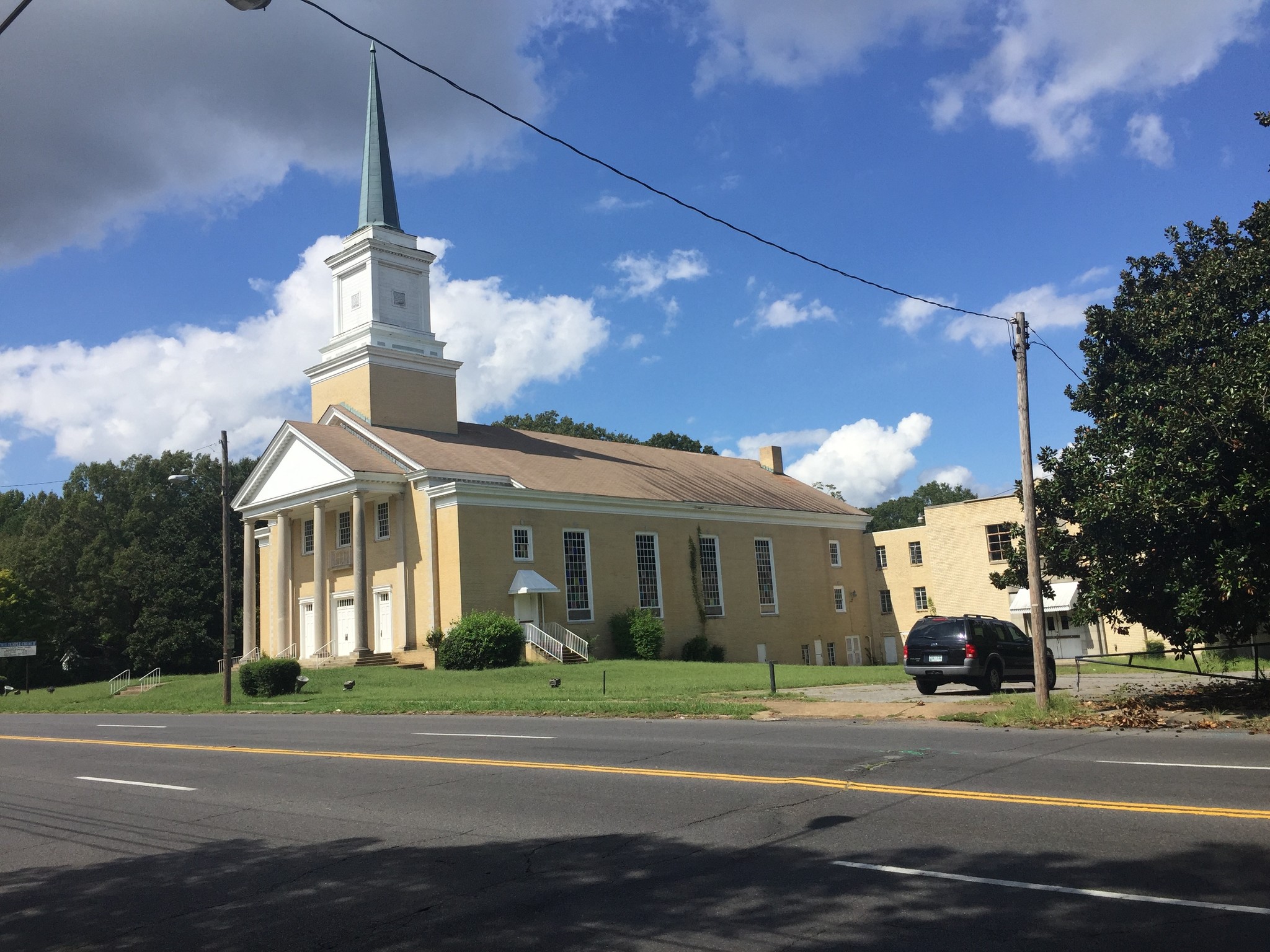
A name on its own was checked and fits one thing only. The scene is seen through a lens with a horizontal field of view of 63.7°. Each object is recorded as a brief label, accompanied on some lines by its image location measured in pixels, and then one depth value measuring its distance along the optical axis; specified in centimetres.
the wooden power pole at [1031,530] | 1666
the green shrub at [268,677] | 3097
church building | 3981
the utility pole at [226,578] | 2856
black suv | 2164
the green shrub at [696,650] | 4444
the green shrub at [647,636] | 4178
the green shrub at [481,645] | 3597
